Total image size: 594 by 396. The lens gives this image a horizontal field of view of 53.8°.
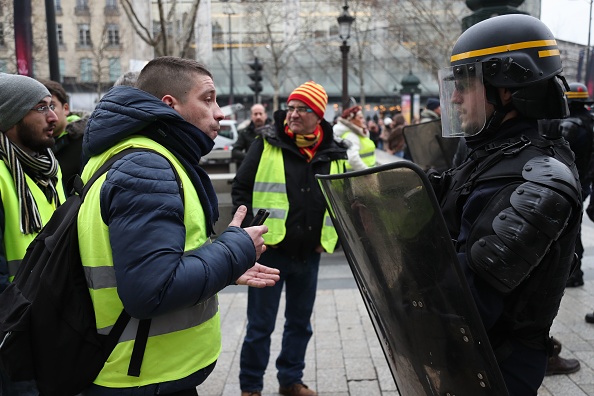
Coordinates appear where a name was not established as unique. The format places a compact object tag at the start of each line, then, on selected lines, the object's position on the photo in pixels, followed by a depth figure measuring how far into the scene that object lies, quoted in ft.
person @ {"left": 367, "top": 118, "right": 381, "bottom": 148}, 76.49
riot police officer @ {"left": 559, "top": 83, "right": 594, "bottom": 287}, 17.17
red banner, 19.92
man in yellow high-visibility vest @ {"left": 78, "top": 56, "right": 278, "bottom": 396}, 5.52
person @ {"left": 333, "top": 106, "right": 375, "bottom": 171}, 20.51
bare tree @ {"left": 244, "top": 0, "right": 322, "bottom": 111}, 121.19
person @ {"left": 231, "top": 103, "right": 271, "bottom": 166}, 32.53
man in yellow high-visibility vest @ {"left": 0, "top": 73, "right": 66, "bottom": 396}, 8.91
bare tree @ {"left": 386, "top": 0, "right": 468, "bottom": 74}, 87.87
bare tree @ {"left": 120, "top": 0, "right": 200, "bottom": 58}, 39.32
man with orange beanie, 12.14
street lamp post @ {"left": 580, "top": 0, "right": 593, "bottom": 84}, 35.05
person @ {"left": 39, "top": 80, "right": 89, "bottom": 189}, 13.78
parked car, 66.29
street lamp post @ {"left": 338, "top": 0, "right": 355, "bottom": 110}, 48.39
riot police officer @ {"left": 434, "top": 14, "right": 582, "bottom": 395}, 5.29
